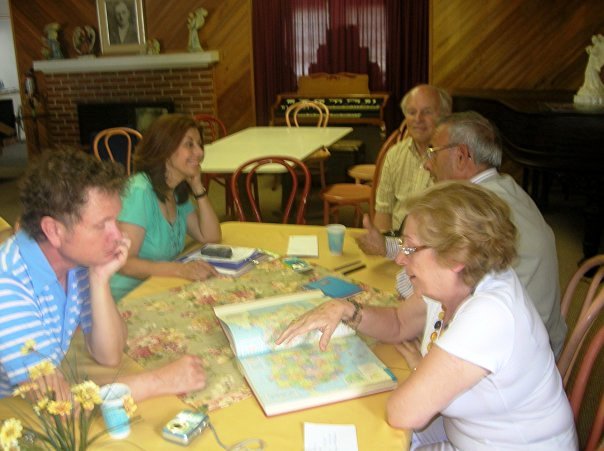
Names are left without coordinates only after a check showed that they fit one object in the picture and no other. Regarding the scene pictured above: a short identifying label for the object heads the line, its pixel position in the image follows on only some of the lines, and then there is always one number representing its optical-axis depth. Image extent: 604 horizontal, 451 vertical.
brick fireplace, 6.79
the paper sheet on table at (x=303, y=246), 2.13
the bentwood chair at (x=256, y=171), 2.90
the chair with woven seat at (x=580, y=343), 1.30
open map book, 1.24
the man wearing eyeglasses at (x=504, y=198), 1.81
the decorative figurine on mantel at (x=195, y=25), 6.60
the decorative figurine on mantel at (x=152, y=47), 6.78
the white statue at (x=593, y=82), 4.02
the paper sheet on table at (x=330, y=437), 1.09
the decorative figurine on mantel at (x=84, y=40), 7.00
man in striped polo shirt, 1.24
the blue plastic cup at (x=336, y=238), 2.10
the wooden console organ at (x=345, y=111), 5.67
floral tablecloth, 1.31
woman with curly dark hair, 1.99
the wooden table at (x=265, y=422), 1.11
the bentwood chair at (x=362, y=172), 4.58
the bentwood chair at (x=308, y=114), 5.54
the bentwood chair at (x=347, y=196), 4.04
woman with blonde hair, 1.14
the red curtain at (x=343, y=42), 6.17
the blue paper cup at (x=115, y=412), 1.10
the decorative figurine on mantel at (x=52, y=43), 7.01
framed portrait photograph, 6.81
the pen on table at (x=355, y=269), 1.96
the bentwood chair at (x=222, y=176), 4.48
